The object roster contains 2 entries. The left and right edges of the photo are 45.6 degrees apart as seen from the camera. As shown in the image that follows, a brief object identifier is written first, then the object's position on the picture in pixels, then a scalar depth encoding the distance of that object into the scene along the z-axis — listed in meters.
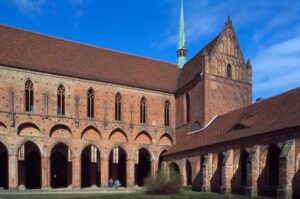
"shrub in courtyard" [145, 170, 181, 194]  21.55
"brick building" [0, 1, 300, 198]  26.84
